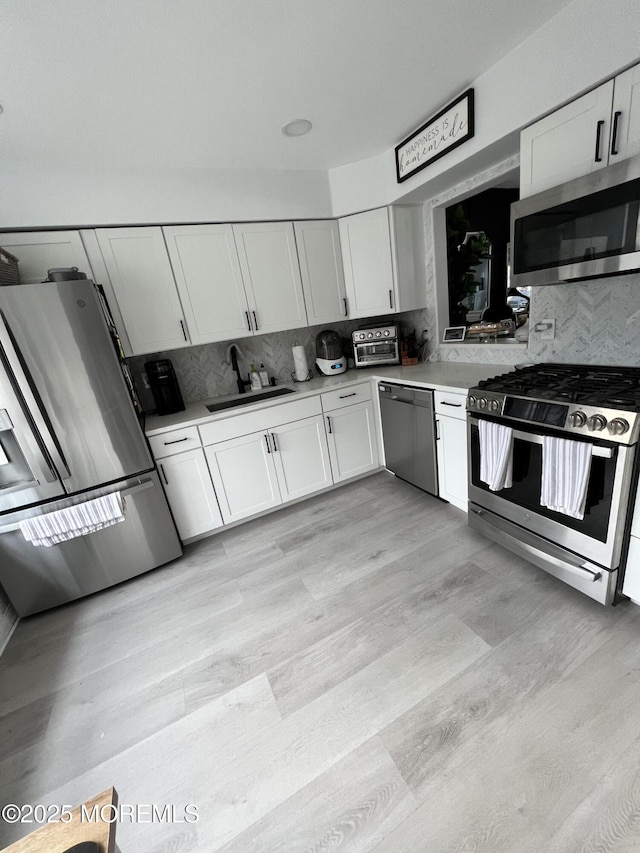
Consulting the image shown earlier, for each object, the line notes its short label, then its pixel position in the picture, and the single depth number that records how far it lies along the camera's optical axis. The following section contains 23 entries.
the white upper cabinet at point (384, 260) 2.70
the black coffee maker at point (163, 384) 2.50
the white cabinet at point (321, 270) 2.77
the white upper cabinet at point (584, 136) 1.34
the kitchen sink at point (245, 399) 2.69
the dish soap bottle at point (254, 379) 2.97
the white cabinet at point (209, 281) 2.40
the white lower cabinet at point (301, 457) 2.60
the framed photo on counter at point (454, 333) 2.84
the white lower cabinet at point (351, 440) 2.78
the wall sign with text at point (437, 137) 1.86
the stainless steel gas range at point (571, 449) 1.35
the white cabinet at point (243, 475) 2.42
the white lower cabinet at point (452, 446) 2.12
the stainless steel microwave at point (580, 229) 1.33
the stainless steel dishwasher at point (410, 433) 2.39
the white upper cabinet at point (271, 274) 2.58
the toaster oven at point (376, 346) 2.97
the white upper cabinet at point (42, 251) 2.04
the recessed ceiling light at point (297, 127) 1.96
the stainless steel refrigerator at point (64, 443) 1.72
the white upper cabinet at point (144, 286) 2.24
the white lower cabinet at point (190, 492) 2.29
